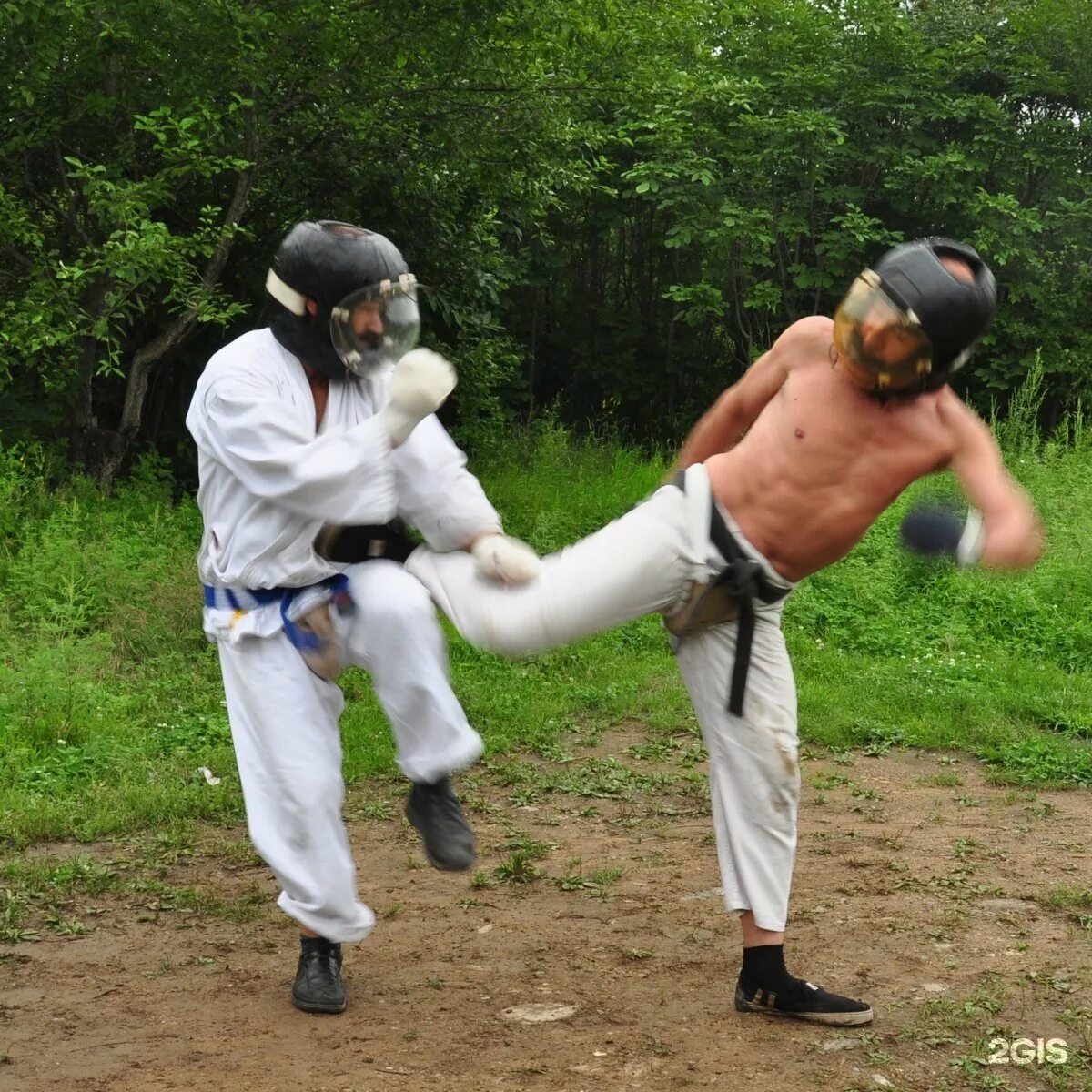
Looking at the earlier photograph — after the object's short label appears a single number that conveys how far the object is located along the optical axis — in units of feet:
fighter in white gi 12.66
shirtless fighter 11.85
